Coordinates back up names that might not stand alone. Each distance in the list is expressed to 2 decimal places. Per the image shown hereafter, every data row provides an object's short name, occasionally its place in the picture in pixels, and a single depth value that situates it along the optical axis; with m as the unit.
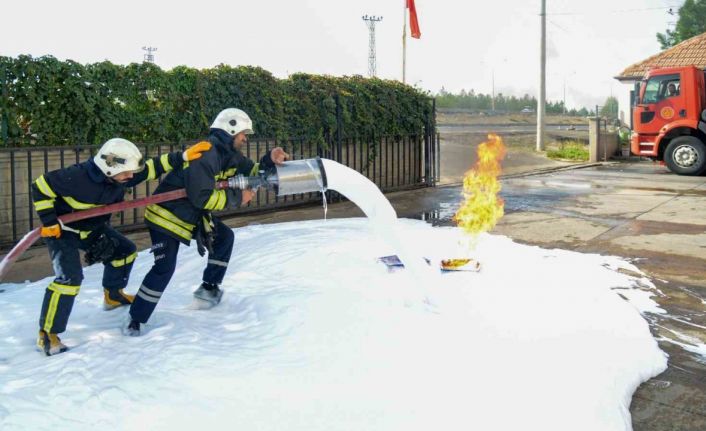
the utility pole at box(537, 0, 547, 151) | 24.11
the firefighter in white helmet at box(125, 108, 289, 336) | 4.59
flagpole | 34.50
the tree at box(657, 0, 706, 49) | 49.56
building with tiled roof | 28.89
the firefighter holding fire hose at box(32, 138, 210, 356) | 4.27
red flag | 22.91
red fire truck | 17.31
